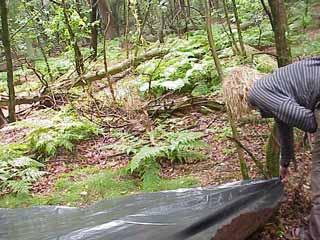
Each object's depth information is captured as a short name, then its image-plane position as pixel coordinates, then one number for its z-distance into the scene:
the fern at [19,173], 4.24
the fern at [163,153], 4.05
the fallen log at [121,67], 7.71
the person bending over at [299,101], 2.38
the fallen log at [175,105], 5.55
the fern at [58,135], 5.07
